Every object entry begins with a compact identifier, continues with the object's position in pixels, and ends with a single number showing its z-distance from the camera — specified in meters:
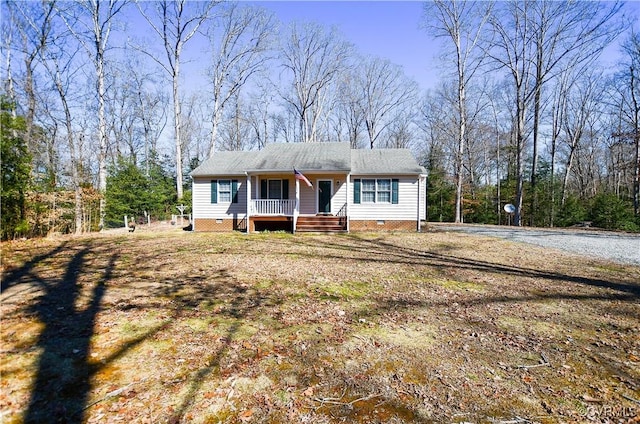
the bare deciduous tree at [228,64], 22.72
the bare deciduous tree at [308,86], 25.67
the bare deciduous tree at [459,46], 18.88
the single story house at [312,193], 13.81
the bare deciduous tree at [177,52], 19.58
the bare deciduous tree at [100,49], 16.17
